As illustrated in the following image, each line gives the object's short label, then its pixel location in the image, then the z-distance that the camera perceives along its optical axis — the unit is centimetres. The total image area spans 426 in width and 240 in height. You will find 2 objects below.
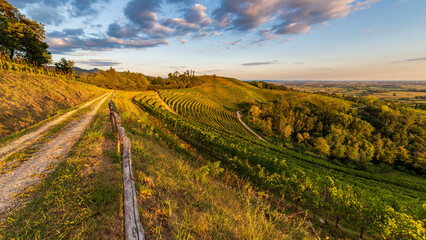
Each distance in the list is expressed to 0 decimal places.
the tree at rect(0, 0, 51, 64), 3550
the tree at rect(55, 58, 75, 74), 6268
